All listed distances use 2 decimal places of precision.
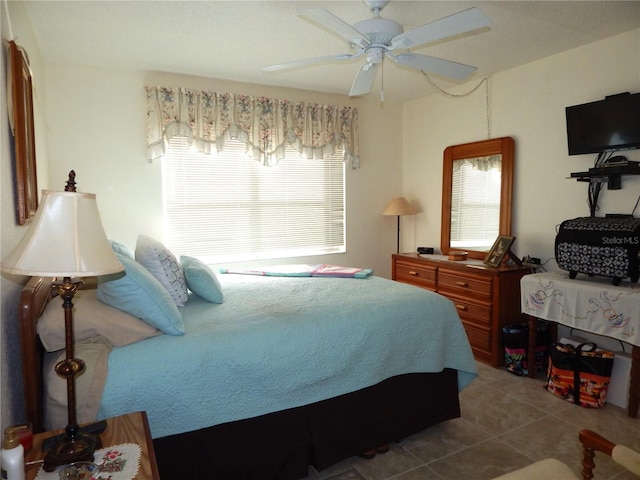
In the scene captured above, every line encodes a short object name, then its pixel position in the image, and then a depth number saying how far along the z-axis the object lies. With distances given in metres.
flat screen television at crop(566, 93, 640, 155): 2.68
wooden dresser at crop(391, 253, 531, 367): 3.26
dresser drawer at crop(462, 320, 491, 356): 3.36
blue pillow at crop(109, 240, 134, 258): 2.11
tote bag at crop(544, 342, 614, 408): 2.63
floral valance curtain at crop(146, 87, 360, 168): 3.50
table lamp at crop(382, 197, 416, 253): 4.36
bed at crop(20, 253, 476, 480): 1.60
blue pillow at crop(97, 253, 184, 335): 1.70
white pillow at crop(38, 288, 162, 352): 1.53
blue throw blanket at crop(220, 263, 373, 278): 3.08
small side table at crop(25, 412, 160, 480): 1.14
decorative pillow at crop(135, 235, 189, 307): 2.10
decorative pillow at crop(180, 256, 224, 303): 2.31
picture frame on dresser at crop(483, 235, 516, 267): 3.33
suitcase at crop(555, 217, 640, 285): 2.52
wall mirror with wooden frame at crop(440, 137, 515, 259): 3.62
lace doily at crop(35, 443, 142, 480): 1.11
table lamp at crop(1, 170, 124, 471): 1.08
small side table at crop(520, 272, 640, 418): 2.44
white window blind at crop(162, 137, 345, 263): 3.68
